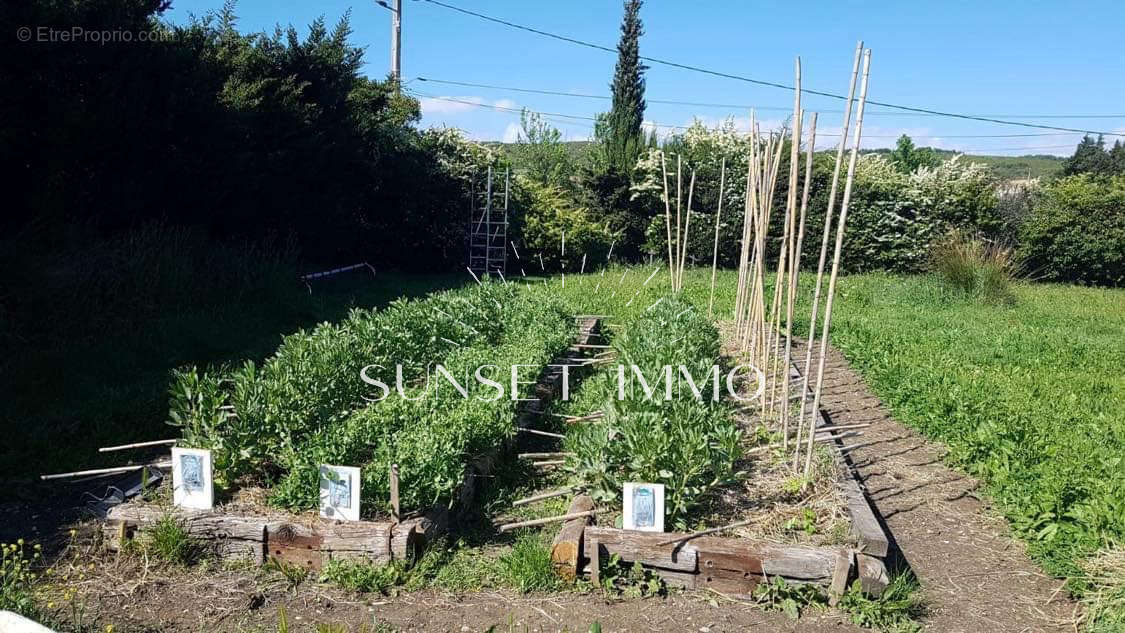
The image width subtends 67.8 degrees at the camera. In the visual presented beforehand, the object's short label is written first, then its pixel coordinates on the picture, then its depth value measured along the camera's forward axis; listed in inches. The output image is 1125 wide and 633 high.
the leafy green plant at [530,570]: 146.1
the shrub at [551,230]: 645.9
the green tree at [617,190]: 721.6
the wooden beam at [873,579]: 141.6
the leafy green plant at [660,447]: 155.6
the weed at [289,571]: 147.3
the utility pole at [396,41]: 770.2
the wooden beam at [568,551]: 148.0
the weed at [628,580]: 145.7
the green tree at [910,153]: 1914.4
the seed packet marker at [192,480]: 158.4
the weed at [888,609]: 137.8
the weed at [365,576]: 144.0
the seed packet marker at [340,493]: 149.8
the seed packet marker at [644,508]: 149.6
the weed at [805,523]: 157.0
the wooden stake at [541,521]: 157.1
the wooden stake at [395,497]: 150.3
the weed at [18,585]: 126.6
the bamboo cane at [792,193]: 190.9
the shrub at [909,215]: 673.6
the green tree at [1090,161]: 1311.1
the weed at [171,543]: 151.1
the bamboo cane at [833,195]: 168.9
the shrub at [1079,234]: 640.4
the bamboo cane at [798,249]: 186.1
